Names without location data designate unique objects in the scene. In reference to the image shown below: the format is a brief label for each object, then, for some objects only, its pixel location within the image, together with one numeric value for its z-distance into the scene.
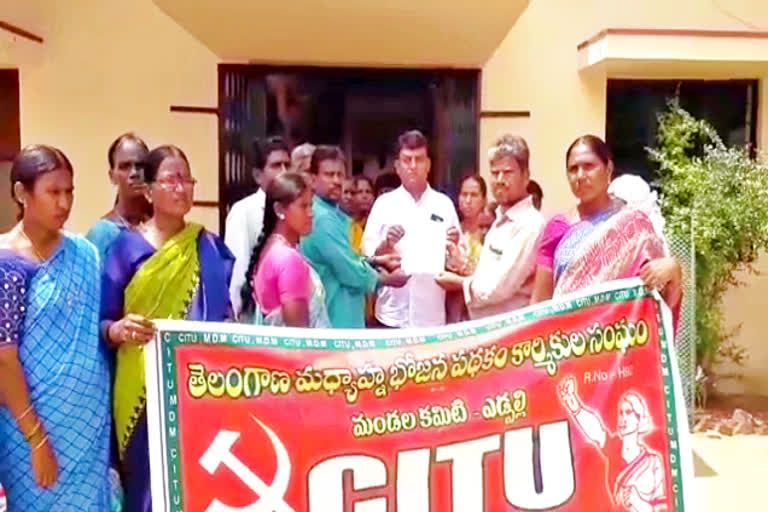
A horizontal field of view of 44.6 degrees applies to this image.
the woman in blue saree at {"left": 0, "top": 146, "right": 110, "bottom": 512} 2.48
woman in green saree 2.77
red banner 2.63
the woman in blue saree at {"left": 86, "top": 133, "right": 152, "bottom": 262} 2.95
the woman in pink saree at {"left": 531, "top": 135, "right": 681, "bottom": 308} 2.91
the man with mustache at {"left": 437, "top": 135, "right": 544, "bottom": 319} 3.45
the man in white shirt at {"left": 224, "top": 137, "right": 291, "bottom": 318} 4.68
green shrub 5.67
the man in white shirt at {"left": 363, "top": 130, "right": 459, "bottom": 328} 4.31
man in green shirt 3.67
